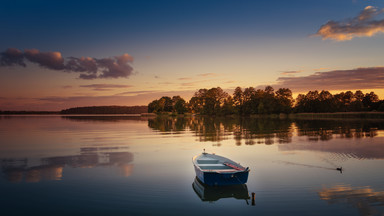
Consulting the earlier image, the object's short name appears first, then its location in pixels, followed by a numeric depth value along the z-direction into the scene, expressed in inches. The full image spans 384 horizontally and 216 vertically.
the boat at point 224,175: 549.0
